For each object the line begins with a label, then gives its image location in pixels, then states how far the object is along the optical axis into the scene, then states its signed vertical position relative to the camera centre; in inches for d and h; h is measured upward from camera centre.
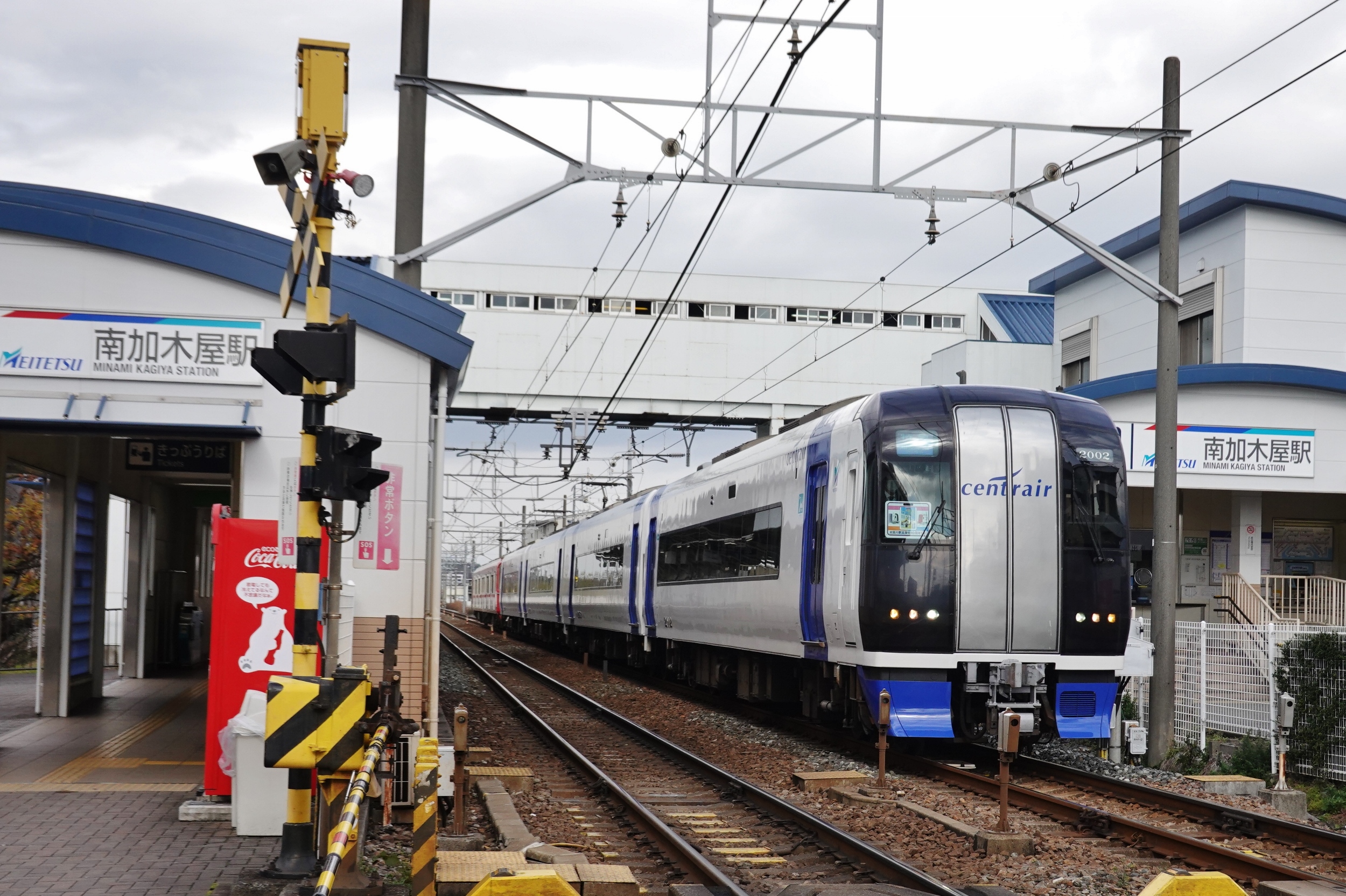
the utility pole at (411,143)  544.7 +156.3
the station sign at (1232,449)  828.6 +60.4
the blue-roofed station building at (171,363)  427.5 +54.1
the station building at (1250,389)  831.1 +98.4
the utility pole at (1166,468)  535.8 +32.0
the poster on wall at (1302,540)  920.9 +7.4
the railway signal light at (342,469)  273.1 +12.9
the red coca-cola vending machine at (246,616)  365.1 -22.7
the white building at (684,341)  1386.6 +209.9
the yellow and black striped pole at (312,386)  274.1 +29.6
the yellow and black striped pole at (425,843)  238.7 -53.5
